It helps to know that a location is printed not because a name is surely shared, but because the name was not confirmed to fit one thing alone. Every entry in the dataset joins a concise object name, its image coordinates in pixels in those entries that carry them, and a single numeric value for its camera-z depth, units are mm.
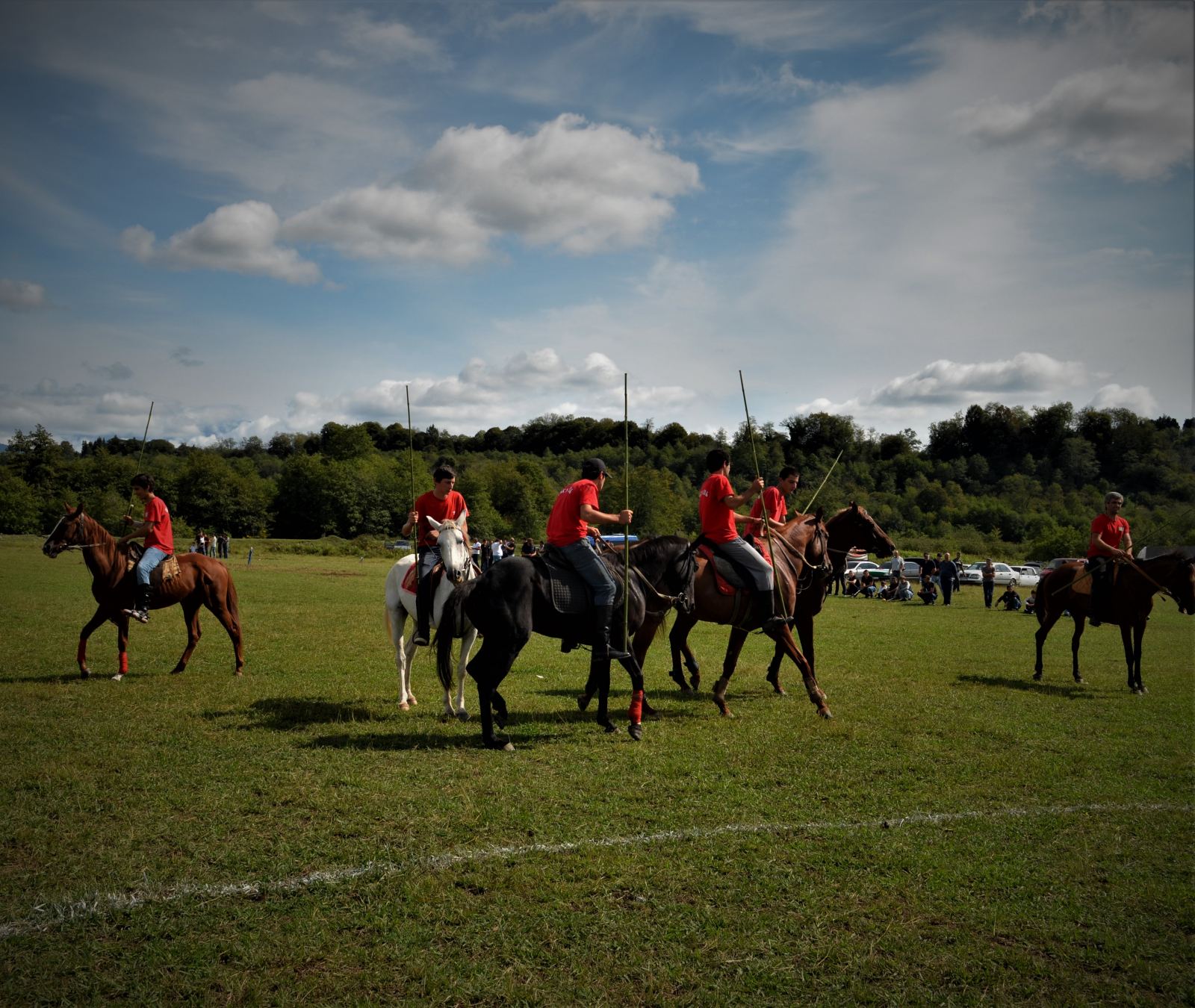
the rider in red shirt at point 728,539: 8805
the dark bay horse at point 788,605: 8883
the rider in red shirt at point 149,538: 10340
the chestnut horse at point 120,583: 10375
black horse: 7281
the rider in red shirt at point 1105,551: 11820
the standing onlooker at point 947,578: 29297
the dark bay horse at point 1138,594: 11508
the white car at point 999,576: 42219
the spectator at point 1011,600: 27822
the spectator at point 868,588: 34594
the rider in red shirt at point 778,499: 10793
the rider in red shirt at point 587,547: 7652
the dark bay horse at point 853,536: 10969
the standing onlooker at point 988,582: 28688
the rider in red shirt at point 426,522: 8539
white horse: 8297
